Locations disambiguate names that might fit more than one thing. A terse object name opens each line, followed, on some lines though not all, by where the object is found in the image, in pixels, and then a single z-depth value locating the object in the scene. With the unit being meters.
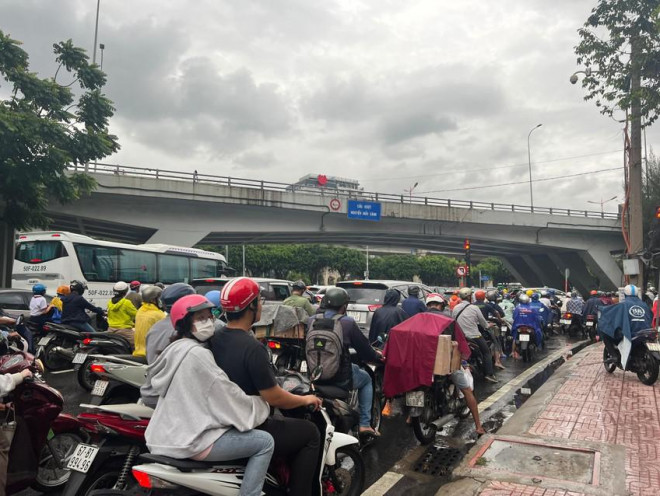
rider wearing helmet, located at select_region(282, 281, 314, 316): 8.23
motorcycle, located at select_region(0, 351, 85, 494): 3.45
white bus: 16.36
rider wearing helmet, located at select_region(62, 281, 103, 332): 8.52
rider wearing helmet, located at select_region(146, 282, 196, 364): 4.49
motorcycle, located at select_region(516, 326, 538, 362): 10.73
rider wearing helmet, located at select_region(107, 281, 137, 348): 7.93
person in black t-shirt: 2.76
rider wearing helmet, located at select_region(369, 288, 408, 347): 6.38
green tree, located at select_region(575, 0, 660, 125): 14.95
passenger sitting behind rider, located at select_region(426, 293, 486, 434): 5.38
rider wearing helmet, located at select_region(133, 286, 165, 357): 5.75
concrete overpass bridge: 26.12
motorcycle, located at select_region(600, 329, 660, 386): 7.78
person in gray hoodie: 2.58
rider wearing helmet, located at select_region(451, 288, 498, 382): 7.60
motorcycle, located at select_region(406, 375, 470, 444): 5.07
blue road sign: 31.20
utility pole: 15.47
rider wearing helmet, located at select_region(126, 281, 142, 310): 8.40
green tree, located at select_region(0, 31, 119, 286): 14.27
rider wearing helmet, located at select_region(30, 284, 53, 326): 8.75
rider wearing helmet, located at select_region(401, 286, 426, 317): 7.78
